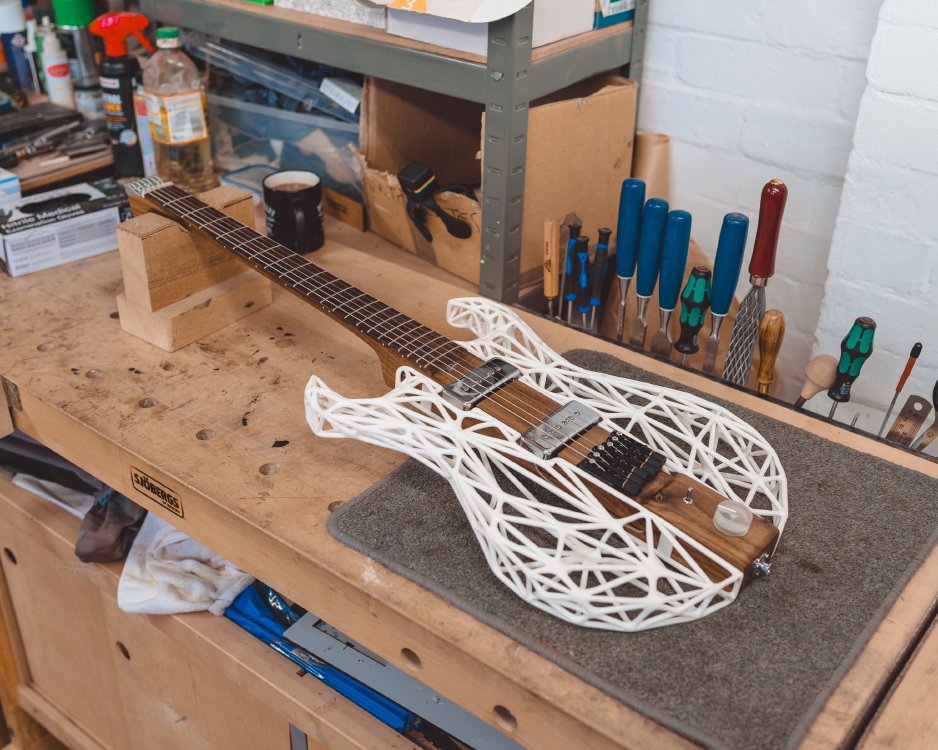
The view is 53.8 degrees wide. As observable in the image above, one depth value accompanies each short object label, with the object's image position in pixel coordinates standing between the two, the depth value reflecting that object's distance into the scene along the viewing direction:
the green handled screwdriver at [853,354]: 0.91
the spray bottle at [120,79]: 1.38
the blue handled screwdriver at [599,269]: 1.07
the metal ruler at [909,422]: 0.91
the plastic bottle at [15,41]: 1.57
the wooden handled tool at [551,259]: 1.08
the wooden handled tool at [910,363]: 0.90
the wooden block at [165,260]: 1.01
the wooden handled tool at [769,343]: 0.95
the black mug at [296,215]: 1.20
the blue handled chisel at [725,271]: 0.96
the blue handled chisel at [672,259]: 1.00
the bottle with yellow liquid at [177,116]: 1.30
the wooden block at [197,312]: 1.03
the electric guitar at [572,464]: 0.69
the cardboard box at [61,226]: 1.16
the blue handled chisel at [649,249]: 1.02
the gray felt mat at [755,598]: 0.63
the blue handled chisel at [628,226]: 1.03
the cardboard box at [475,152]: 1.15
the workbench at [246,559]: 0.68
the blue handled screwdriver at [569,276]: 1.10
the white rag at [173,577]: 1.02
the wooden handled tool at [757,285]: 0.94
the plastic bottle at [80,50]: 1.51
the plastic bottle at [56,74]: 1.54
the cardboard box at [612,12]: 1.16
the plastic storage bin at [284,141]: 1.35
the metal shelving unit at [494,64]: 1.04
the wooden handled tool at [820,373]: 0.95
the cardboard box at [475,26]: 1.04
